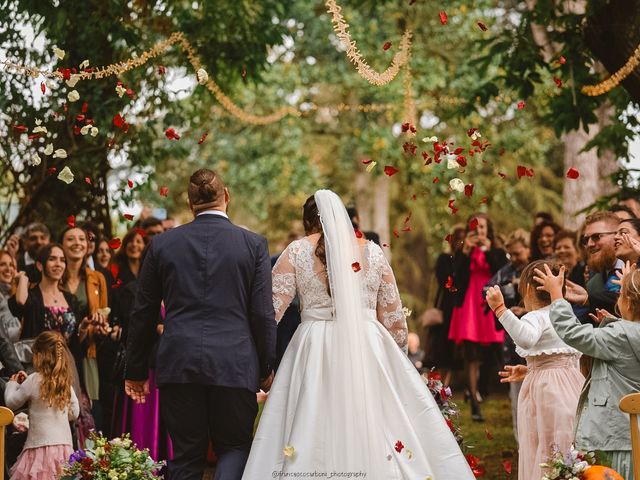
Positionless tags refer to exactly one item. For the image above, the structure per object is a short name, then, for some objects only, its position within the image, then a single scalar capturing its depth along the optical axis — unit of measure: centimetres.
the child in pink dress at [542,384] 623
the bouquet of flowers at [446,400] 665
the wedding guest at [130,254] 859
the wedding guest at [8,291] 705
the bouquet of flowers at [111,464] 562
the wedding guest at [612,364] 541
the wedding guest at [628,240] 626
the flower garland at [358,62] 685
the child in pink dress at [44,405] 663
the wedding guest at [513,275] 872
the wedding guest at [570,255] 809
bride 564
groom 545
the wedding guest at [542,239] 884
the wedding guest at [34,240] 907
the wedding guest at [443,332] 1124
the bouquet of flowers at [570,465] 520
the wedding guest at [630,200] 811
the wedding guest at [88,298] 786
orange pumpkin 511
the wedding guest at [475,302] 1016
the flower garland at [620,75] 870
